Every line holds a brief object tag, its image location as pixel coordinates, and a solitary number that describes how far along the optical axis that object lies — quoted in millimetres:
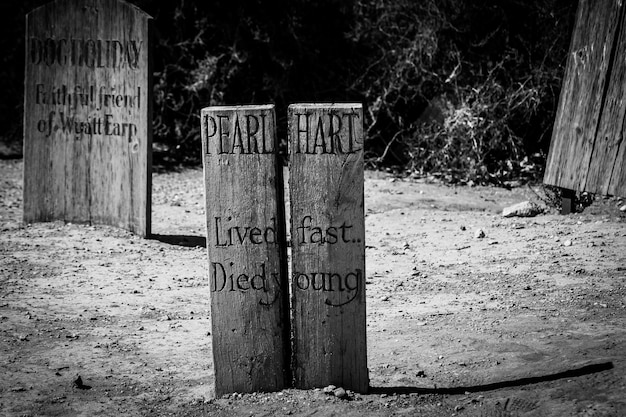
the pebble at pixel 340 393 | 7773
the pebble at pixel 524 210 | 16702
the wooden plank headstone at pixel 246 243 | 7695
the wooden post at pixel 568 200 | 16174
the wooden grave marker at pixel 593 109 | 14630
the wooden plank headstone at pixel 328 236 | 7598
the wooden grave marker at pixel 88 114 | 15453
